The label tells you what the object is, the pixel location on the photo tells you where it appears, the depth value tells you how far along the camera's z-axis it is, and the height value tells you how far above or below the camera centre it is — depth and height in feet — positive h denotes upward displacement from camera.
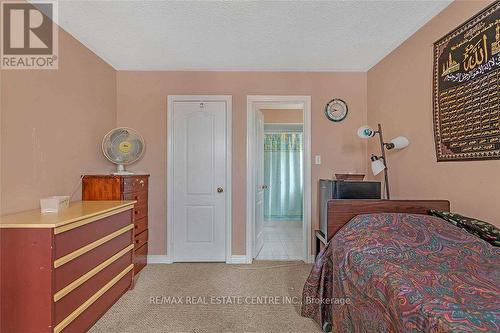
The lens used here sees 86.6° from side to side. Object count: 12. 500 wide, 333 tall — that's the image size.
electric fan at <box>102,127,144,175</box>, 9.54 +0.77
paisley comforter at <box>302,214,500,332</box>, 3.14 -1.64
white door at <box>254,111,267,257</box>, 11.64 -0.83
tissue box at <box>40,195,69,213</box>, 6.15 -0.86
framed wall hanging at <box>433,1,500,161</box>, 5.46 +1.77
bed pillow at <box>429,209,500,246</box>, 4.92 -1.17
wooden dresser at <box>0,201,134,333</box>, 4.99 -2.06
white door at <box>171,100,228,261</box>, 11.00 -0.51
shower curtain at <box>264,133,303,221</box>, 19.65 -0.41
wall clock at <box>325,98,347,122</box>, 11.06 +2.43
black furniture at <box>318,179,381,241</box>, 8.23 -0.68
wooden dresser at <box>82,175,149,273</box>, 8.68 -0.85
